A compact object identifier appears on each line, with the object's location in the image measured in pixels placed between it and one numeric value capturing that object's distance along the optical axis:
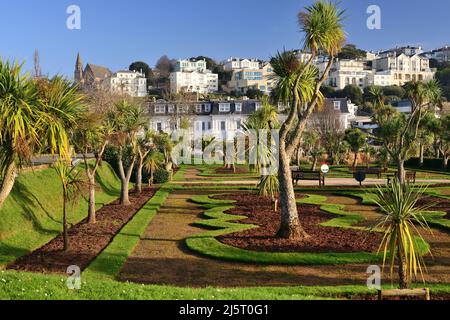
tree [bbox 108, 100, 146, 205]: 25.00
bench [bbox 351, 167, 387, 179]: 35.80
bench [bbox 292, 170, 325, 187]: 32.16
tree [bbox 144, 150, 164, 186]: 33.95
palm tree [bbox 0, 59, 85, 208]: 10.70
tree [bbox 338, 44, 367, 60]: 192.12
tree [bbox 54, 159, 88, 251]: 14.96
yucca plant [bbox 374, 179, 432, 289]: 9.98
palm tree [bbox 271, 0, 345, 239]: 15.98
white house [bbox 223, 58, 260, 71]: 197.38
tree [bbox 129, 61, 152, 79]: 170.38
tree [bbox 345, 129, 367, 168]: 53.57
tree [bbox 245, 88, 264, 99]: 134.98
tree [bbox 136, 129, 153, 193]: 30.25
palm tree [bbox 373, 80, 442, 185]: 29.08
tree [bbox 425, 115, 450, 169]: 48.66
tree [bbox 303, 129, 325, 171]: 54.72
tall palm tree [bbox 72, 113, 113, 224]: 17.68
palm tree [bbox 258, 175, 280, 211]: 23.98
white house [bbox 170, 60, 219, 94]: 162.12
